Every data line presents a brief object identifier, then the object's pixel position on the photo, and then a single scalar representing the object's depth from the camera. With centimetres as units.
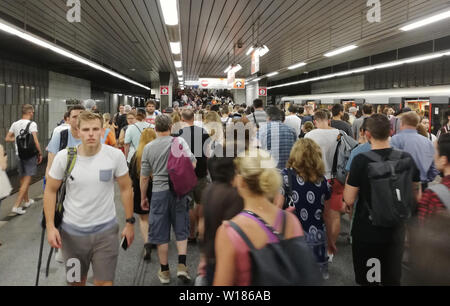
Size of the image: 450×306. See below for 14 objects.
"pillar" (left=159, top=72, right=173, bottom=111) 1884
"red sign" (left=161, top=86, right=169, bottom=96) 1845
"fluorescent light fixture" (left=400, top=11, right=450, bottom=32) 528
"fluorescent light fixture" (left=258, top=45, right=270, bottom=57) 909
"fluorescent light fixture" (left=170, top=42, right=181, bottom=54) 1051
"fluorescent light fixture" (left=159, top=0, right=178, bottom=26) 614
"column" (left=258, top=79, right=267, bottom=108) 2122
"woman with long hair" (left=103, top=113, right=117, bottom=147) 600
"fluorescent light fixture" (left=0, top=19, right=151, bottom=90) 535
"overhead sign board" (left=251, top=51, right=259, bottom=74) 929
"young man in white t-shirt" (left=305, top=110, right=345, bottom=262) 425
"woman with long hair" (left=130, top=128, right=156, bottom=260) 407
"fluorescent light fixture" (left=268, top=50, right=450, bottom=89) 919
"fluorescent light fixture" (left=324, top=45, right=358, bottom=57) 812
